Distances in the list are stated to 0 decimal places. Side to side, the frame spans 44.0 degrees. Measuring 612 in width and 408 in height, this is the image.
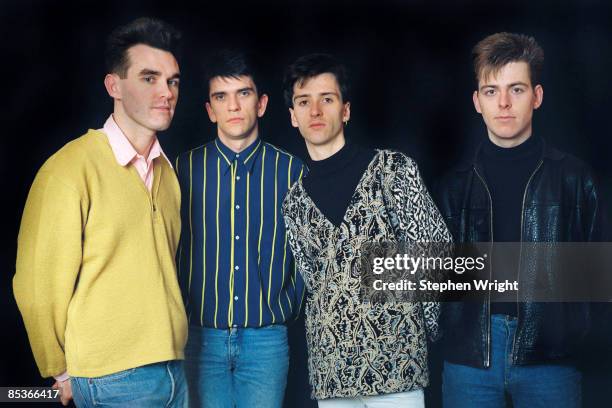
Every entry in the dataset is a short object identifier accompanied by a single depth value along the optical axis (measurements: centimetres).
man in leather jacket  202
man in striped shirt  205
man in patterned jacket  194
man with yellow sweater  181
